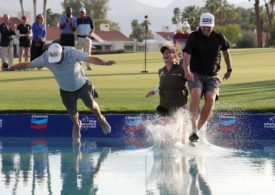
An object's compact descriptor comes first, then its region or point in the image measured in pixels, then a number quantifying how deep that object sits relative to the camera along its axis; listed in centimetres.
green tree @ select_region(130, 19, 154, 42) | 13912
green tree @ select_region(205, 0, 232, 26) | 10981
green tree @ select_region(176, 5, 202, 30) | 10619
